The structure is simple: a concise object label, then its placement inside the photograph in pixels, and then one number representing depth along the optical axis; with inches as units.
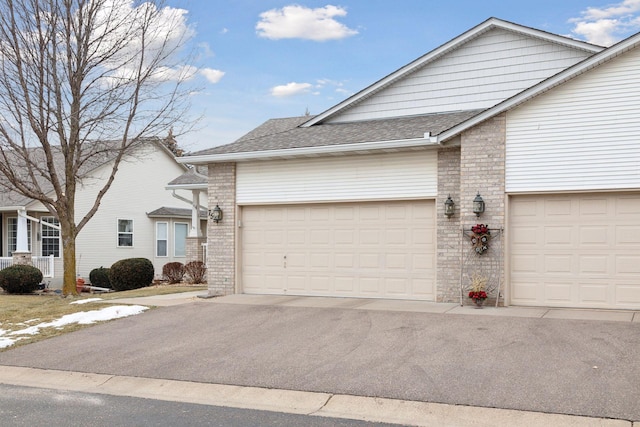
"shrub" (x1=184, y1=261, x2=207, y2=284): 864.3
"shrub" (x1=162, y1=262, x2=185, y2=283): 893.2
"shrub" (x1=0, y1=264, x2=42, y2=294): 883.4
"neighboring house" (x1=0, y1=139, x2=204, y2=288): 1020.5
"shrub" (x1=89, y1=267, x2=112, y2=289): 992.2
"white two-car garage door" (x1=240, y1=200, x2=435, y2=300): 551.5
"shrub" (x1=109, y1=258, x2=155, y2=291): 901.2
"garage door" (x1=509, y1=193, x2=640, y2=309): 474.0
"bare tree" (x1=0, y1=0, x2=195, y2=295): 636.7
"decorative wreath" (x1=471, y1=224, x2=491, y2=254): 498.6
